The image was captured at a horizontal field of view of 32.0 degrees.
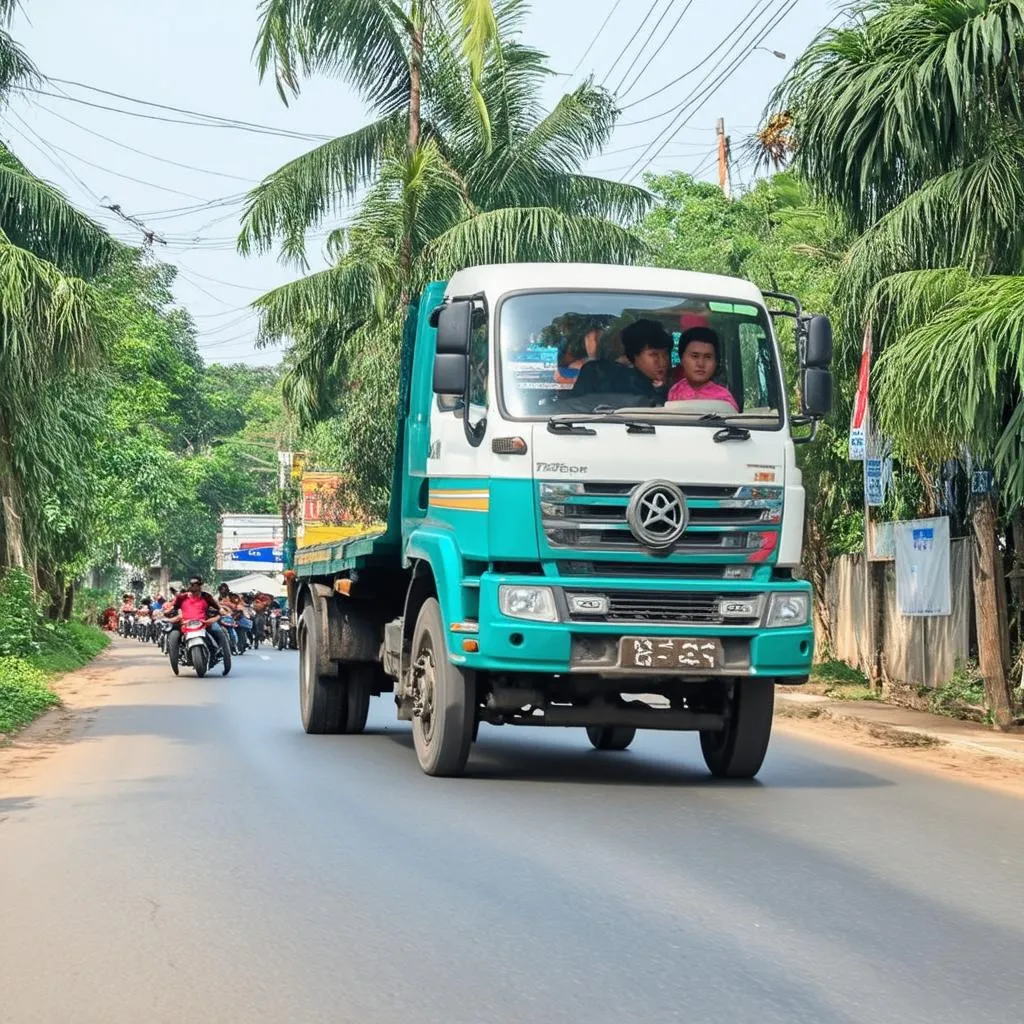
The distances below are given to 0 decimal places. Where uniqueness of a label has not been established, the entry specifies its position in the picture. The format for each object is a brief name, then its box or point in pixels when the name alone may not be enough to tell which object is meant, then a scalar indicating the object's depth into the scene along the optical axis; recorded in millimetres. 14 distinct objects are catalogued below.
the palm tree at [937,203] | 13477
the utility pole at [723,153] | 41750
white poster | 18125
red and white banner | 16609
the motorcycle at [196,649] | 27750
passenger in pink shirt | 11219
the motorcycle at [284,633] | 43366
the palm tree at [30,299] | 15414
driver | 11047
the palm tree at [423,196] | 25797
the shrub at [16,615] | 23845
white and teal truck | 10656
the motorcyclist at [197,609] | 27891
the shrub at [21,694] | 16688
